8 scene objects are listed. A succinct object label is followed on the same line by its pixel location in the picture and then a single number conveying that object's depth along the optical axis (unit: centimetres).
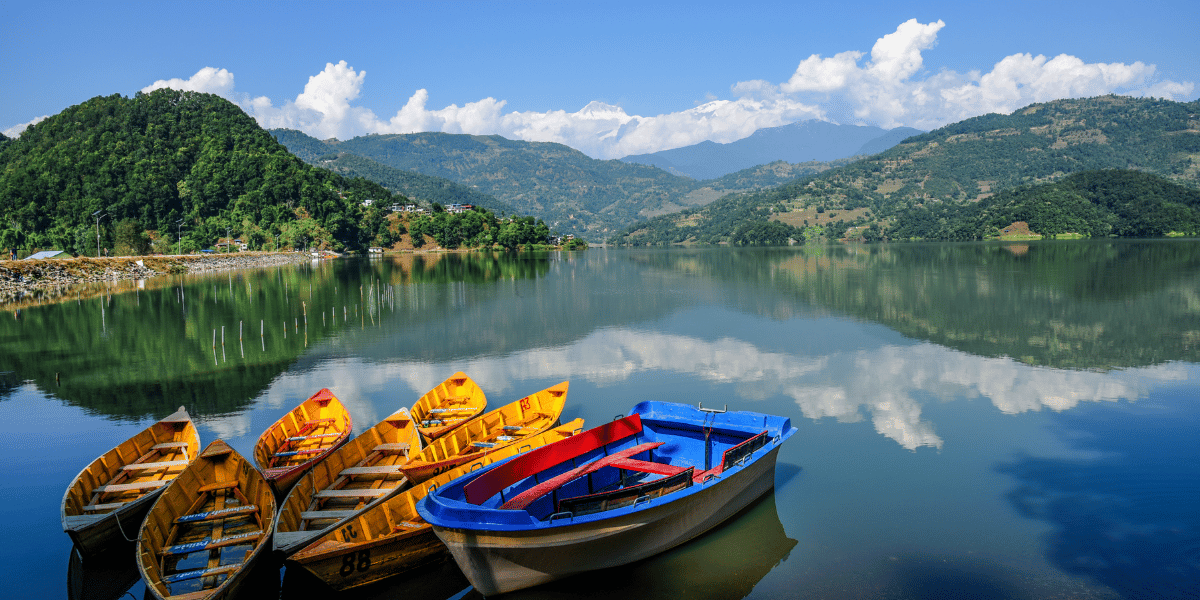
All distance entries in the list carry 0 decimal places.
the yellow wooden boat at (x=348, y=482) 1093
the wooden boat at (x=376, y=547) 1027
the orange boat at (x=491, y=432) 1251
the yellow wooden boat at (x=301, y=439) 1340
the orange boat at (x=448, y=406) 1802
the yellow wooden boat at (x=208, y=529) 987
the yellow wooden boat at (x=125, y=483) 1173
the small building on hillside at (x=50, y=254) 10549
